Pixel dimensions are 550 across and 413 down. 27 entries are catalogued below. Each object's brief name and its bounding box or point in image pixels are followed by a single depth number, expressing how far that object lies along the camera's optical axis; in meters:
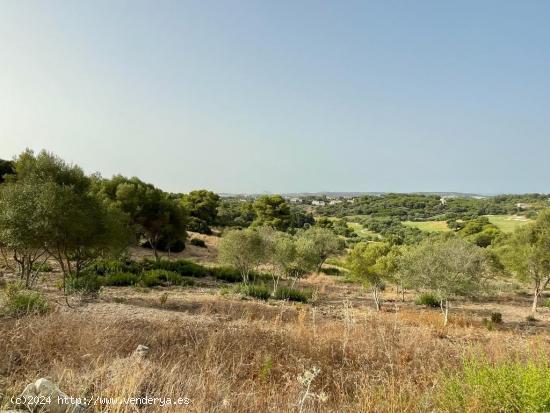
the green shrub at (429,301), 22.73
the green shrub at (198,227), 51.44
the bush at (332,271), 38.12
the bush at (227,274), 26.14
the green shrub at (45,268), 20.26
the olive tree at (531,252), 21.67
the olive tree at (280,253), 24.23
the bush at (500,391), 3.11
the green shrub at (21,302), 6.72
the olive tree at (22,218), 12.25
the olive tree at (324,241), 39.78
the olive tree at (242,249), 23.31
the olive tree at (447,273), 16.83
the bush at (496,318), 17.06
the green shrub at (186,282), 20.68
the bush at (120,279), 18.17
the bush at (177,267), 24.84
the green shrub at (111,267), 20.84
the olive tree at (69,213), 12.70
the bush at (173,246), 35.06
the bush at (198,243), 42.22
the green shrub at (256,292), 18.56
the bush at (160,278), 19.03
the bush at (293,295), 19.31
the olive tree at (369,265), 21.38
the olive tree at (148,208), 27.00
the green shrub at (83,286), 12.49
